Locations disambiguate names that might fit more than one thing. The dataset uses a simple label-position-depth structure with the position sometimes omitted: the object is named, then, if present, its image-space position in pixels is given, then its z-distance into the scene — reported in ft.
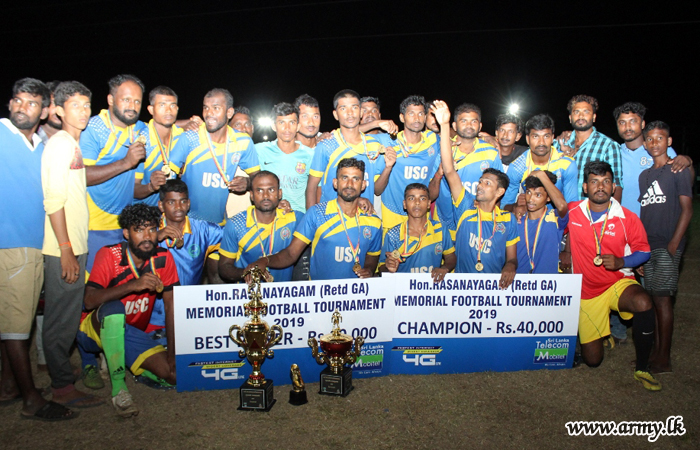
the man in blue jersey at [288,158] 21.24
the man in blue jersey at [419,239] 19.11
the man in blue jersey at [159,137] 18.93
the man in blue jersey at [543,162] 20.72
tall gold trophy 14.92
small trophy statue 15.28
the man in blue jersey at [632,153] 21.33
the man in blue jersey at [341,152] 20.42
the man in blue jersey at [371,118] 22.06
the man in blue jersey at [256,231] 18.40
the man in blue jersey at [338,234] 18.04
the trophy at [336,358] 15.71
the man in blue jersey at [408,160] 21.31
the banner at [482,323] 17.52
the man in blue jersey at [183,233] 18.07
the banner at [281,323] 15.83
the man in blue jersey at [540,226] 19.45
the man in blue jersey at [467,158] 20.94
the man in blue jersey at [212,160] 19.81
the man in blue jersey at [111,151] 17.65
